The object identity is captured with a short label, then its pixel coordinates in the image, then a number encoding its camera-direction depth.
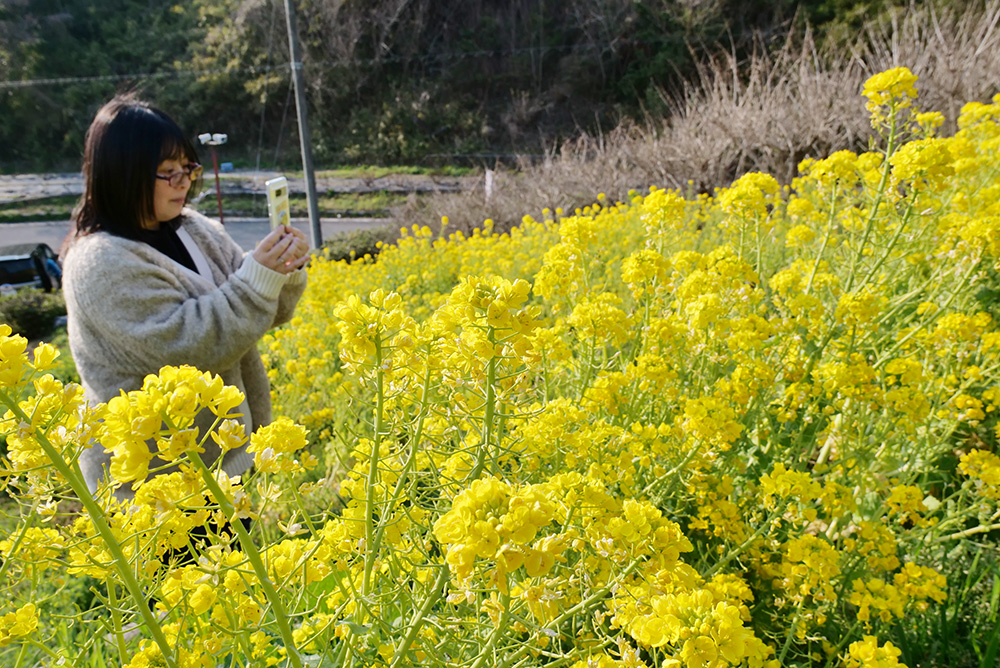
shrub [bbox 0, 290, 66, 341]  8.43
